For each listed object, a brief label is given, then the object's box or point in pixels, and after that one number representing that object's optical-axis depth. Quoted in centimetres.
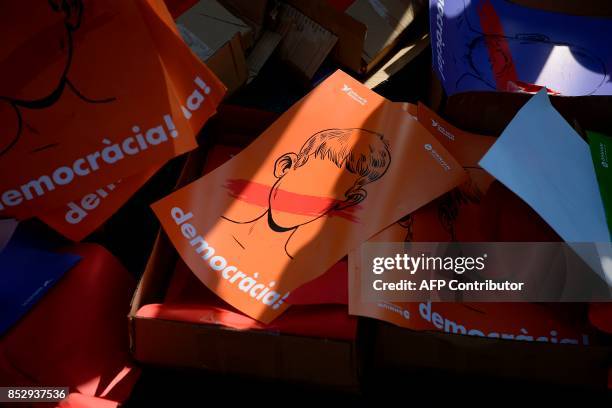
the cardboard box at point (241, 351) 89
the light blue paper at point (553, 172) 86
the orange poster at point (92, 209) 102
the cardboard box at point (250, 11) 137
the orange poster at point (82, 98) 97
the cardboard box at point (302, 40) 142
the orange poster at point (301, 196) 97
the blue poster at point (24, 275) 93
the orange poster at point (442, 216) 89
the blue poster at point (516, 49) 126
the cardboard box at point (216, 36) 124
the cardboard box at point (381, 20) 142
